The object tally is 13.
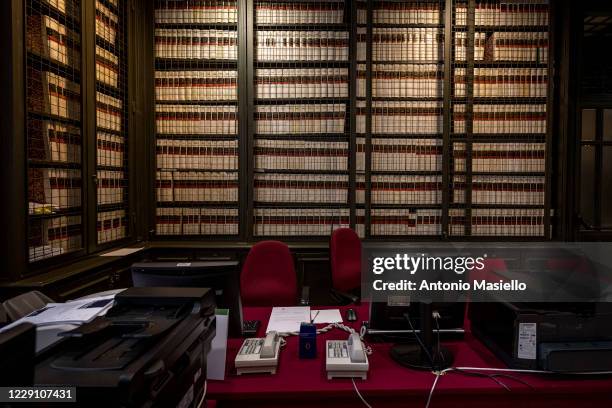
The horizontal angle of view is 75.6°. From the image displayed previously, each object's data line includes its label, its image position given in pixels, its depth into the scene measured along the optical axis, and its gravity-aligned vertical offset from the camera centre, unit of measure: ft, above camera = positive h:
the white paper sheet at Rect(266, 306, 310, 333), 6.21 -2.13
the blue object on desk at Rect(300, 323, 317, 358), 5.21 -1.98
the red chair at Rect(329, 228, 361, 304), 9.96 -1.73
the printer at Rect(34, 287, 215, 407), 2.29 -1.11
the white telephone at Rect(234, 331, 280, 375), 4.76 -2.02
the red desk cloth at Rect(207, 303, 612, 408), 4.43 -2.23
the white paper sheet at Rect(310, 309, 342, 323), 6.64 -2.14
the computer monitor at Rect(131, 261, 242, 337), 5.35 -1.15
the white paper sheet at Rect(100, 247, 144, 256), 9.74 -1.52
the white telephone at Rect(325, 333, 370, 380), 4.61 -2.00
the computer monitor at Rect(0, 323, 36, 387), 1.95 -0.84
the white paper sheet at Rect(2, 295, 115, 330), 3.93 -1.29
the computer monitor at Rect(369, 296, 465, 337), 5.47 -1.77
